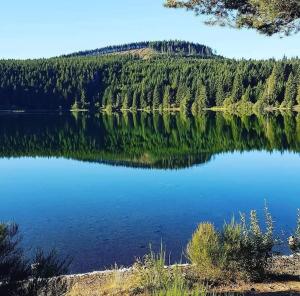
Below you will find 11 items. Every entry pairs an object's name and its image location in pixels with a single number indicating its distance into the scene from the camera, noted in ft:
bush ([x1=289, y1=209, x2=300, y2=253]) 49.56
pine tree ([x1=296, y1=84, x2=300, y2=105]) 470.35
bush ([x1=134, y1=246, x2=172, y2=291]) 37.65
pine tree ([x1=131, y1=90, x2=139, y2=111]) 643.04
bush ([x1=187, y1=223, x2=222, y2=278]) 46.16
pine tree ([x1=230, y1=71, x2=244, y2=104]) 528.63
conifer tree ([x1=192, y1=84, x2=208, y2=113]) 563.89
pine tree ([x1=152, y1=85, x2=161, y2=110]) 630.33
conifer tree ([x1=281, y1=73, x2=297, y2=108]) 472.44
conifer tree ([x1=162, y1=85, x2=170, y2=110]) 617.00
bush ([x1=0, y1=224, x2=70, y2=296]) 29.45
